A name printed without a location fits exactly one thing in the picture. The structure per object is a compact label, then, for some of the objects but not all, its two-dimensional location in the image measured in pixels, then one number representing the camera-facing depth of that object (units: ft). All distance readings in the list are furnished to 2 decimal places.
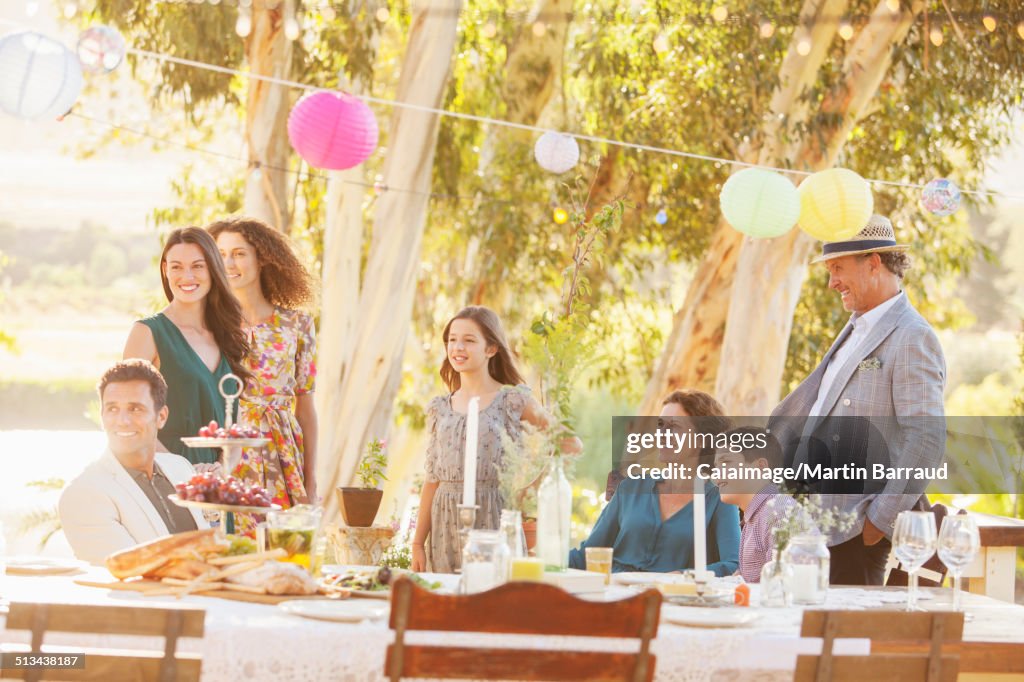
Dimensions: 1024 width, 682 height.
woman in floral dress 26.27
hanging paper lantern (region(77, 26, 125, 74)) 29.19
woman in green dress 23.21
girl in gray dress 24.30
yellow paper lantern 28.19
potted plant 21.80
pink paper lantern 29.55
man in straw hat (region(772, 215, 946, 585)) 21.71
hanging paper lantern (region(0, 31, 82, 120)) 26.35
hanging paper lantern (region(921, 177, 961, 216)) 34.17
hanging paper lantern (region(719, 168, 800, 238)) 29.63
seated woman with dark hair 22.77
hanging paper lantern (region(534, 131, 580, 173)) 36.60
